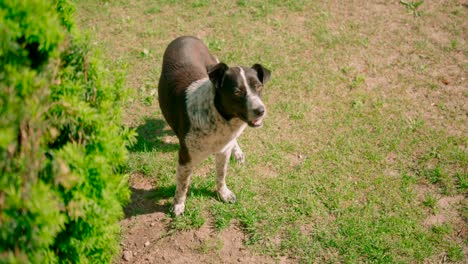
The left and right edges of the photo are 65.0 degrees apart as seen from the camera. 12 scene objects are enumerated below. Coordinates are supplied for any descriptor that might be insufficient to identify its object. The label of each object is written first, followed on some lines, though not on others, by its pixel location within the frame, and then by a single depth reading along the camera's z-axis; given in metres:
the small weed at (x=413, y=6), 7.55
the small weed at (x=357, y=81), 6.10
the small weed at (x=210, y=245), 4.05
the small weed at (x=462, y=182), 4.62
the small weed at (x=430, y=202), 4.45
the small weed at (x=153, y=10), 7.85
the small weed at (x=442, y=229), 4.16
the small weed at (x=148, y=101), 5.88
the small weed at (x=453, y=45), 6.71
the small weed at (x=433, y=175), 4.75
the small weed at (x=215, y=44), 6.86
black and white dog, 3.59
